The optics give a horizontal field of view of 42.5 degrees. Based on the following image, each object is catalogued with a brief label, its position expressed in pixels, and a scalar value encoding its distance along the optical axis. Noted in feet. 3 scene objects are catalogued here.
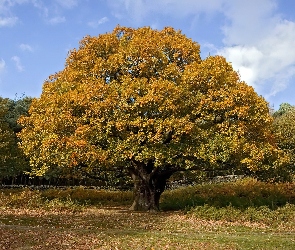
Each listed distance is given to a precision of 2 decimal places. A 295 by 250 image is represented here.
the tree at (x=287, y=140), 84.55
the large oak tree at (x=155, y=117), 72.95
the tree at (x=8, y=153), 124.57
